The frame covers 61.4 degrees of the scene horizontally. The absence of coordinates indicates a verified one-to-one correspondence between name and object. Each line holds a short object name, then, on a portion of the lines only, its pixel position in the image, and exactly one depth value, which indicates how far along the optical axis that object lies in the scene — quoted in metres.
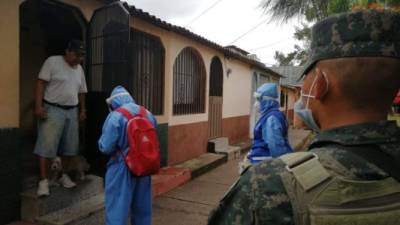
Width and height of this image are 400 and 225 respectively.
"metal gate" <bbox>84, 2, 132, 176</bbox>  4.25
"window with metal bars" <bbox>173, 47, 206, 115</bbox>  7.35
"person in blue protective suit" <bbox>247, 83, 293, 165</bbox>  3.45
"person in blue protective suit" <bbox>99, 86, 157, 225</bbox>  3.11
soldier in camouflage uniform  0.97
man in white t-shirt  3.88
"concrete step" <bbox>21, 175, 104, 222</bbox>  3.75
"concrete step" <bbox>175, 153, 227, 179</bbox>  6.77
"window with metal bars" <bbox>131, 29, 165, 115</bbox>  5.77
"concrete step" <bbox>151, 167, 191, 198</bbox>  5.36
